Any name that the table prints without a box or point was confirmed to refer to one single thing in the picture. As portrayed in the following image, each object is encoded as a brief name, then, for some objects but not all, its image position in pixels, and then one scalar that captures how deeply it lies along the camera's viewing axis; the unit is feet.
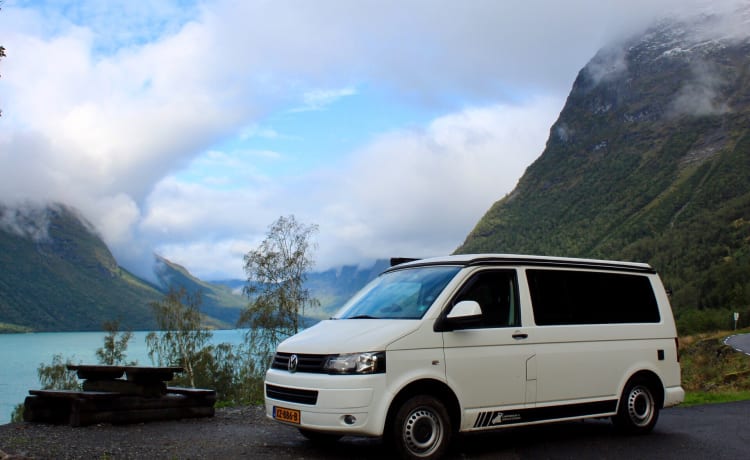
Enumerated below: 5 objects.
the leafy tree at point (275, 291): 114.62
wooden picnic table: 35.68
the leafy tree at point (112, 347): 228.22
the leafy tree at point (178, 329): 204.95
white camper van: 25.59
